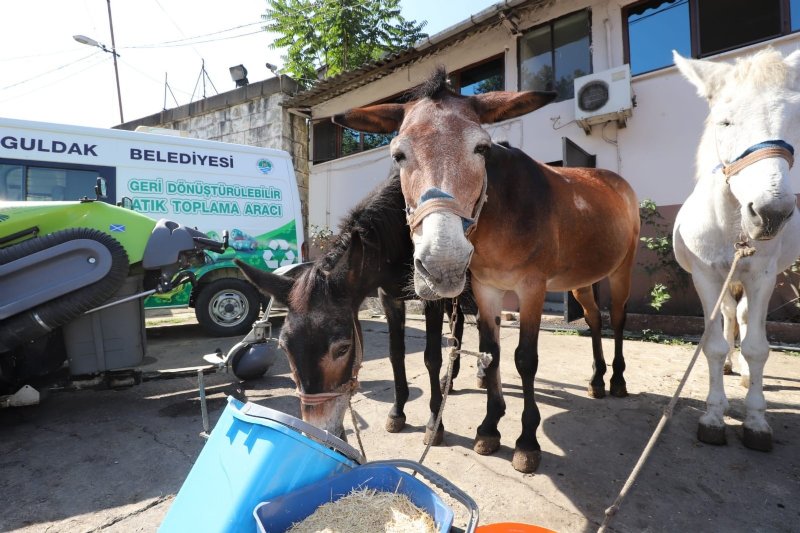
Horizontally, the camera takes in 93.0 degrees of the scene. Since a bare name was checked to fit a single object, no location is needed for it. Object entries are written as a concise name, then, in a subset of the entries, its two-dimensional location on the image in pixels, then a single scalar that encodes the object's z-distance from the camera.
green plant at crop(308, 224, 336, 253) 9.64
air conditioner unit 6.25
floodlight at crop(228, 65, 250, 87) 11.69
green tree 9.92
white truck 4.64
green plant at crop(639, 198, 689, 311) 5.33
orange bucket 1.12
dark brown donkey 1.71
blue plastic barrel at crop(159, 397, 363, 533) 1.09
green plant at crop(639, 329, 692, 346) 4.86
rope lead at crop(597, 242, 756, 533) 1.25
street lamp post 13.68
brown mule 1.55
